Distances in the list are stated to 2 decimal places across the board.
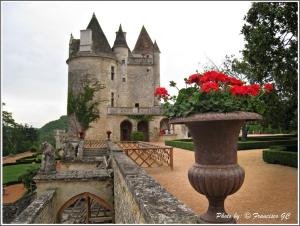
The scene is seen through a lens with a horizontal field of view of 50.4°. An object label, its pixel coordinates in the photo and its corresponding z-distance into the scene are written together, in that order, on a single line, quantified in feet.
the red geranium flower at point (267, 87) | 12.81
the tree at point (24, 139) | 114.99
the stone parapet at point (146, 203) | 11.55
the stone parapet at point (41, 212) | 23.47
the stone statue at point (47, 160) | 36.52
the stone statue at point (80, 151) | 65.82
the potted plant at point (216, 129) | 10.90
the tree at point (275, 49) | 35.37
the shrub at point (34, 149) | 131.81
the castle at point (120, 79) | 105.70
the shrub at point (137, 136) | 103.09
